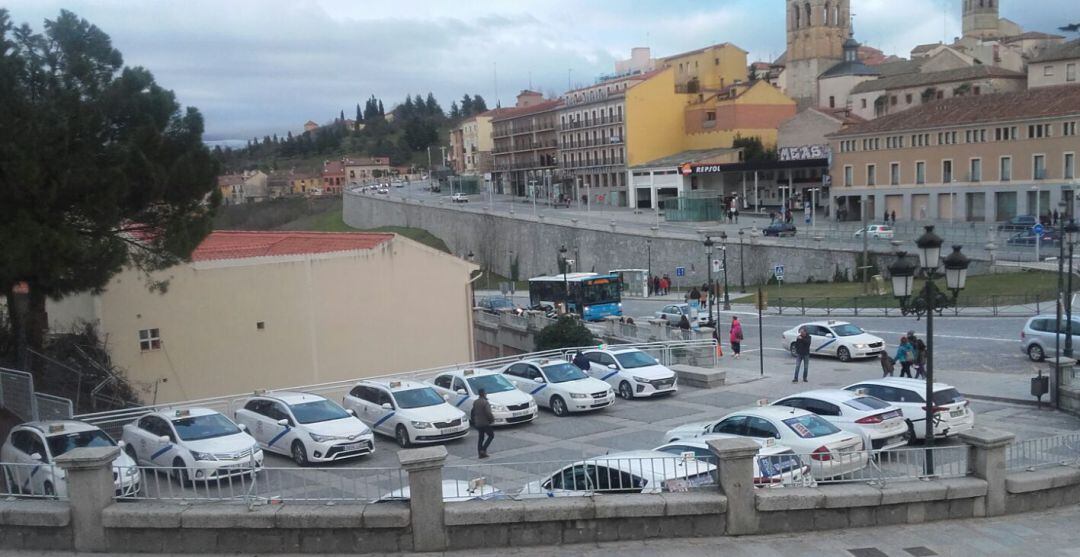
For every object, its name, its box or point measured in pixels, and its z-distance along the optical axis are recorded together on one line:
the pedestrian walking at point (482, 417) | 17.38
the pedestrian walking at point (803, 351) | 24.74
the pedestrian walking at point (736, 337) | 30.02
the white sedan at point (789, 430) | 14.25
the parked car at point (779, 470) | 10.59
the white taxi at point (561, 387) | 22.09
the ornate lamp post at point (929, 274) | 12.45
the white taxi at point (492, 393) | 20.88
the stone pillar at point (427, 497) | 8.76
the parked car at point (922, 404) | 16.78
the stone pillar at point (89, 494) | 8.88
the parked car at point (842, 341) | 27.95
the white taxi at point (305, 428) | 17.55
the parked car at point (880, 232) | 49.74
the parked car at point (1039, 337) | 24.97
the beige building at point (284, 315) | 25.14
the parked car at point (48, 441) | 14.43
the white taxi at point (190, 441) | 15.78
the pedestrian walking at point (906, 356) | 23.23
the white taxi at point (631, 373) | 23.89
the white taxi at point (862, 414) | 15.90
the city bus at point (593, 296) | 42.94
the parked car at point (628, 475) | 10.27
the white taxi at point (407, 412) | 19.17
